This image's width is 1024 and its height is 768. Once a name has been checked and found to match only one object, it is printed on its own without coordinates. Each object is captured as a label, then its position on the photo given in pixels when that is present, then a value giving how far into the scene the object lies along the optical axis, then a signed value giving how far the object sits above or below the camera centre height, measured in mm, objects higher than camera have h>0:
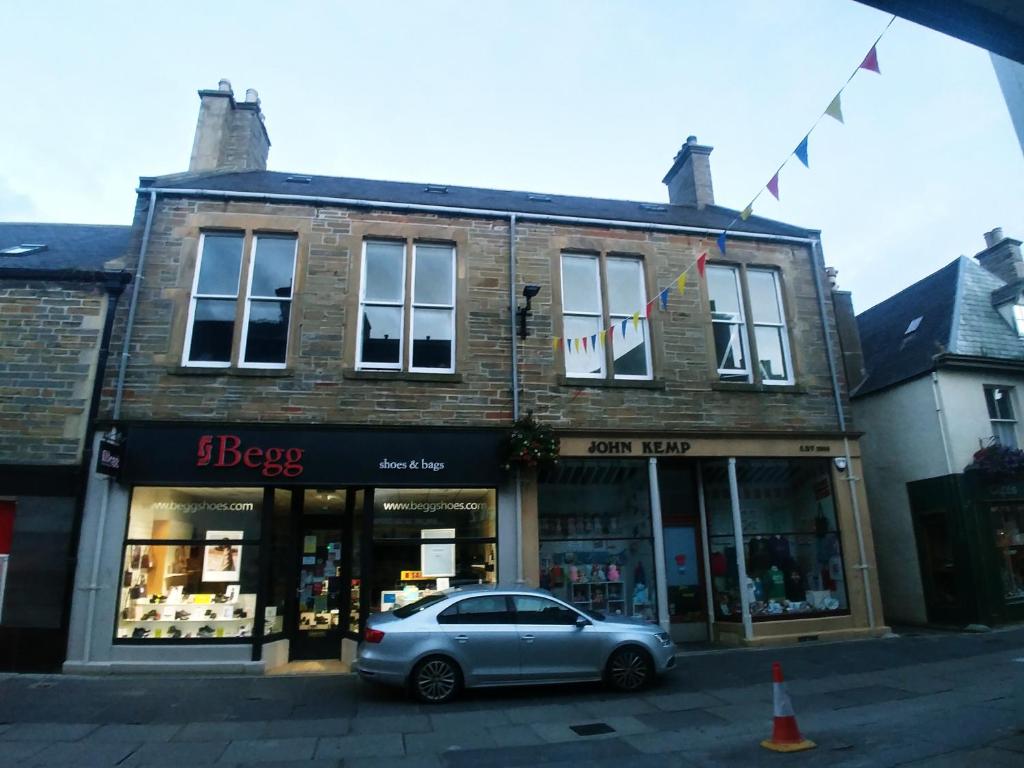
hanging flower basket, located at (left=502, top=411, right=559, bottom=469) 10633 +1841
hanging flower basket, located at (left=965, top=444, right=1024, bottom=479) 12922 +1767
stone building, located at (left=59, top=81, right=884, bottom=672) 10195 +2344
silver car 8039 -1045
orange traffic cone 6203 -1597
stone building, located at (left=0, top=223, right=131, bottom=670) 9500 +2122
